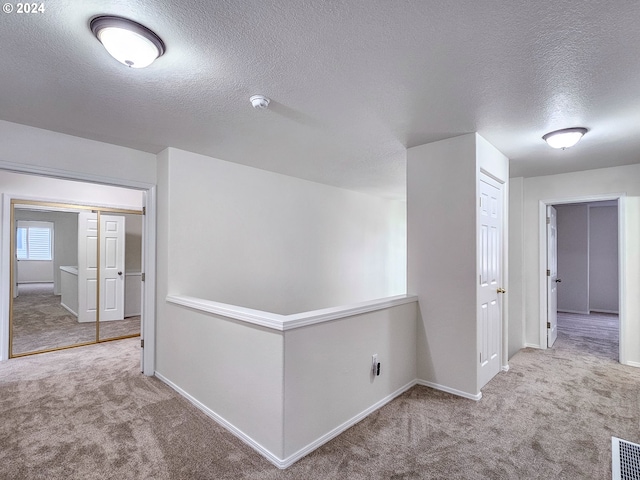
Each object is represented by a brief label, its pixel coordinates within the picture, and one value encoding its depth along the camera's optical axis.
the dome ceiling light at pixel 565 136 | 2.65
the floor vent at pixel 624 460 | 1.86
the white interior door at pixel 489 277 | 2.94
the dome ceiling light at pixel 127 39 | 1.44
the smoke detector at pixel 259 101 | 2.15
